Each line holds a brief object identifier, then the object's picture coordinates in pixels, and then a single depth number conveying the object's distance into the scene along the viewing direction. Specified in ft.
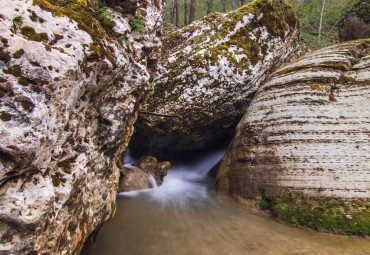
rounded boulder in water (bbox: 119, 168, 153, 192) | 18.88
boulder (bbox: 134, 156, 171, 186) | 21.57
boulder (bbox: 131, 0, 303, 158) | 20.76
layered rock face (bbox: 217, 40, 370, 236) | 12.52
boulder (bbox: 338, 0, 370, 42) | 26.89
